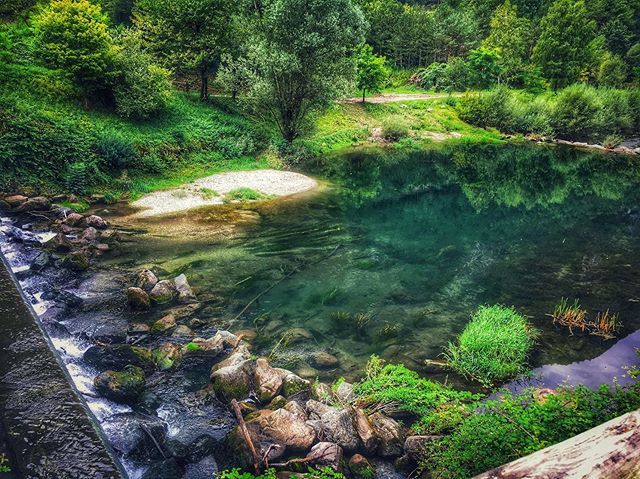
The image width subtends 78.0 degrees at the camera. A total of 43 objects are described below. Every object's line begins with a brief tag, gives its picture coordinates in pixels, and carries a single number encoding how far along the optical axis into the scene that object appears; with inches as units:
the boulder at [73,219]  724.7
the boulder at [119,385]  359.6
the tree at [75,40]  961.5
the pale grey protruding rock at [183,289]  540.7
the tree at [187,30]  1275.8
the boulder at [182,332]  467.2
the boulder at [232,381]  374.0
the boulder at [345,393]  370.9
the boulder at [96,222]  732.0
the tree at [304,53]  1139.3
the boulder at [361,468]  307.0
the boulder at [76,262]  578.2
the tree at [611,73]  2687.0
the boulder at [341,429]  323.0
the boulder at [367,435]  325.3
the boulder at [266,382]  376.5
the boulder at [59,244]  622.2
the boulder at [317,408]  348.8
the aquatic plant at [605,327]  526.9
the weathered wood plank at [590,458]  206.1
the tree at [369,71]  2052.2
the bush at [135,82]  1059.9
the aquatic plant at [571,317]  539.5
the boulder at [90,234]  677.9
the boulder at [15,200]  738.1
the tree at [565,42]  2388.0
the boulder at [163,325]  468.7
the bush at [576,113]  2057.1
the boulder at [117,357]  397.1
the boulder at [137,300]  507.8
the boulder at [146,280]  546.4
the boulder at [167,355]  413.7
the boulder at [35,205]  729.6
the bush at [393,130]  1878.7
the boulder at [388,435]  327.9
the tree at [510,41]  2689.5
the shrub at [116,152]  911.7
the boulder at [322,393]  372.5
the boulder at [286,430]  313.3
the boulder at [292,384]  389.4
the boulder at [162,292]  530.5
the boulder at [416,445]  314.0
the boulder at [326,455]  301.6
